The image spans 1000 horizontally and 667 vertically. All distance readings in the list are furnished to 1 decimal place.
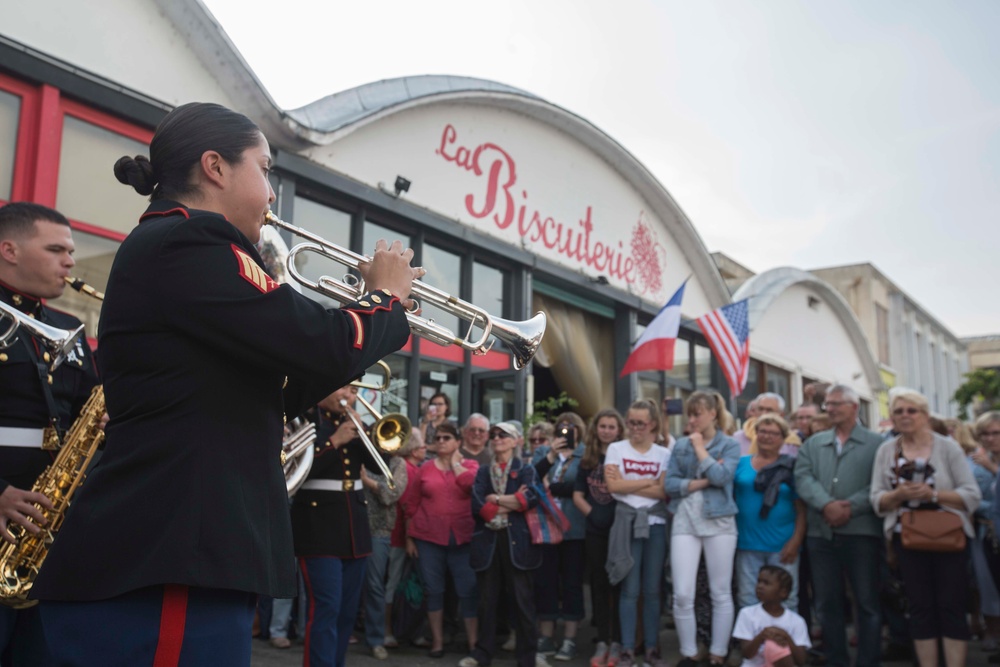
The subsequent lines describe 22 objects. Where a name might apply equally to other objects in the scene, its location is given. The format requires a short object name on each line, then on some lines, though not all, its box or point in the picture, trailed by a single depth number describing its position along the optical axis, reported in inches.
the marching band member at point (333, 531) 177.5
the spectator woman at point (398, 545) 292.0
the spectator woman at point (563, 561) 280.8
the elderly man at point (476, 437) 319.9
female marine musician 66.0
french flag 427.8
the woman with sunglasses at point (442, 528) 277.9
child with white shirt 230.4
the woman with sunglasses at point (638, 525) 260.5
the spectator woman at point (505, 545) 255.3
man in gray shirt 241.4
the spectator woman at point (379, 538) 271.0
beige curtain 538.9
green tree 1032.8
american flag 444.8
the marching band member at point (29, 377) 113.0
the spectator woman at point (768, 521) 261.6
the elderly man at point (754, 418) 320.2
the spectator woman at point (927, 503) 223.8
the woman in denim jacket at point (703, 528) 252.7
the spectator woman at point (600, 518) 268.1
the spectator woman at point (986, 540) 286.2
